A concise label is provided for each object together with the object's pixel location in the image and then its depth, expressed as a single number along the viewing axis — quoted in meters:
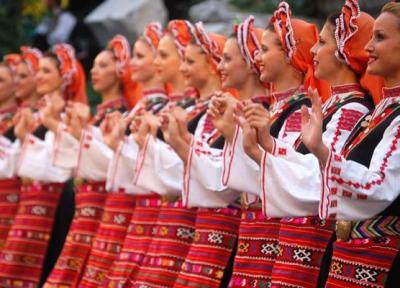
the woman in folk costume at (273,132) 10.73
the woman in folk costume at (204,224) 11.62
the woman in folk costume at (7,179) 16.13
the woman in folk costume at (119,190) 13.63
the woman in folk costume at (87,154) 14.45
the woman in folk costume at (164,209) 12.58
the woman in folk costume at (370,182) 8.75
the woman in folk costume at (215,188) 11.51
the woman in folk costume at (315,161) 9.78
